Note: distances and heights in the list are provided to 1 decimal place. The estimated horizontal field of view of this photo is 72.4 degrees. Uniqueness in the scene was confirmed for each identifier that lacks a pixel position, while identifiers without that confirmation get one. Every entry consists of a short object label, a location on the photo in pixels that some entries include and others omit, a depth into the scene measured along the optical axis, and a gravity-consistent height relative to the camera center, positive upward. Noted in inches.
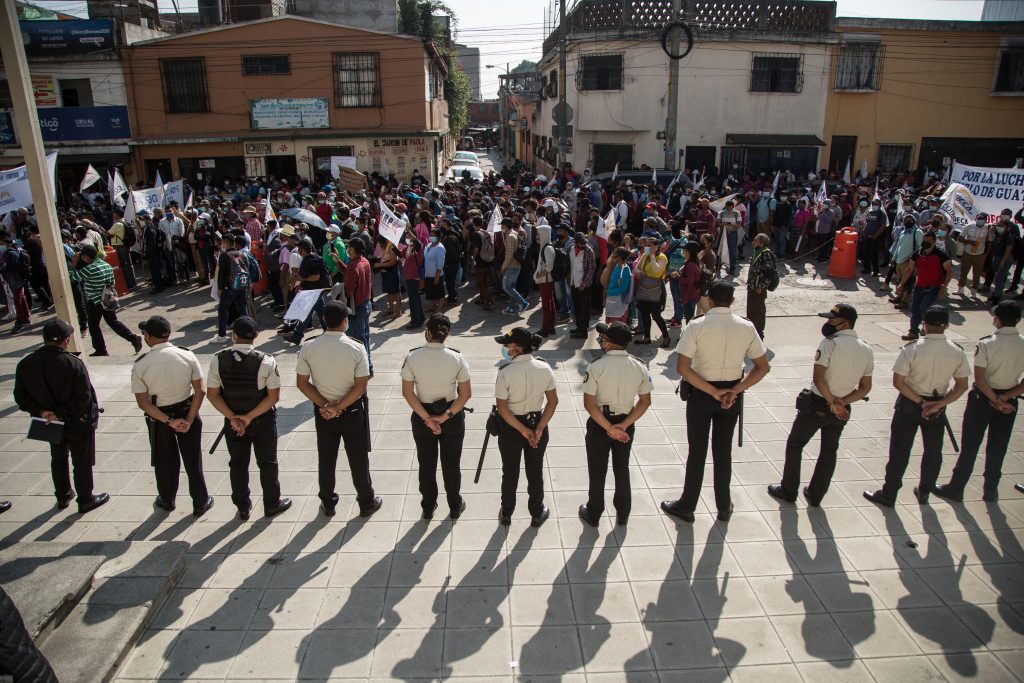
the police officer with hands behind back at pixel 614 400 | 193.8 -69.3
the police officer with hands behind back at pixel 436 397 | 199.9 -70.3
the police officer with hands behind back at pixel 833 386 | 207.5 -70.4
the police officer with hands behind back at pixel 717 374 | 202.1 -65.1
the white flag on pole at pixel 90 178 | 643.1 -27.8
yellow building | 988.6 +65.3
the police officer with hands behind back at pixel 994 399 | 212.1 -76.9
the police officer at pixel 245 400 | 202.7 -71.9
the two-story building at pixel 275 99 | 954.7 +63.3
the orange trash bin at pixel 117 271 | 508.1 -90.3
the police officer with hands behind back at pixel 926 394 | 208.4 -73.7
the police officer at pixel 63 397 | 211.3 -73.6
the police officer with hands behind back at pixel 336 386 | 205.0 -68.5
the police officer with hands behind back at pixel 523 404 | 196.2 -71.3
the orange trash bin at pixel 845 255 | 558.9 -86.5
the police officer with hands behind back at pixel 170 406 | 204.4 -74.5
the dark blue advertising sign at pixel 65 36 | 919.7 +141.8
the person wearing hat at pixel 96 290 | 368.2 -72.4
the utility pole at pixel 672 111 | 833.5 +37.7
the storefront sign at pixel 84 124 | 940.0 +30.5
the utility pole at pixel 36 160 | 275.4 -5.2
